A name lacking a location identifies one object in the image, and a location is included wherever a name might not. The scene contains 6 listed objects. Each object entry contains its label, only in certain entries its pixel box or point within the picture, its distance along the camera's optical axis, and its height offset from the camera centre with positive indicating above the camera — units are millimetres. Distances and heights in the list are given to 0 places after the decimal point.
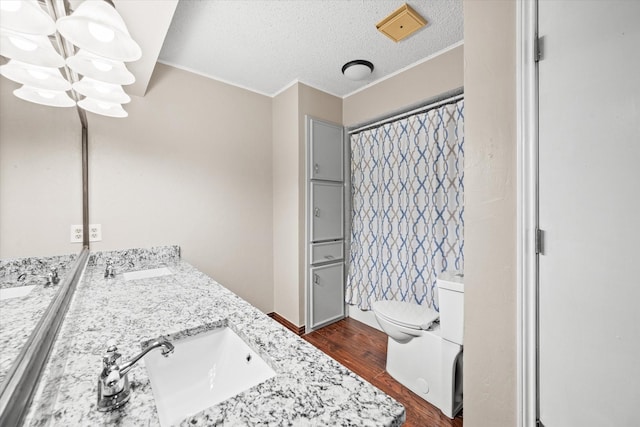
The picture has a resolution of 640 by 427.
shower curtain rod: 1996 +884
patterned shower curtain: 2004 +41
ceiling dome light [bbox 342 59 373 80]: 2140 +1193
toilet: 1501 -854
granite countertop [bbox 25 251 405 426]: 501 -394
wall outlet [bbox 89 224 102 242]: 1400 -115
